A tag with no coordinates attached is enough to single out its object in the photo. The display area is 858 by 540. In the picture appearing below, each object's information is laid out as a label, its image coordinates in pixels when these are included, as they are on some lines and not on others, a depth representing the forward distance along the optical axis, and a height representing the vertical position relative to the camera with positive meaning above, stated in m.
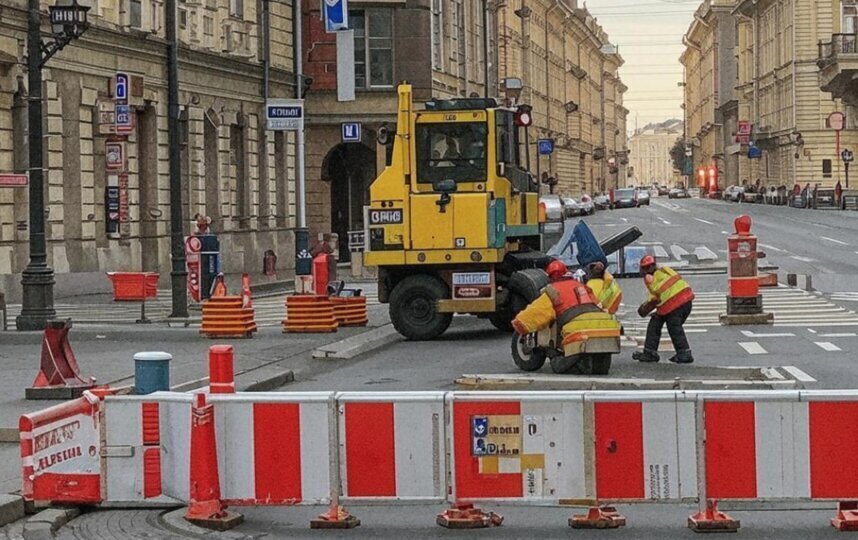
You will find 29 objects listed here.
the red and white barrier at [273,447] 9.54 -1.30
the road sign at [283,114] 30.06 +2.07
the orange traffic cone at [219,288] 23.01 -0.86
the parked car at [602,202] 114.19 +1.29
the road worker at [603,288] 18.41 -0.76
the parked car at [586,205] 92.00 +0.88
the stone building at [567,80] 94.81 +9.98
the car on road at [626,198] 116.38 +1.56
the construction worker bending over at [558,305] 16.12 -0.83
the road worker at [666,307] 17.98 -0.97
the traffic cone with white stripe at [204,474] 9.55 -1.45
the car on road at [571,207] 88.06 +0.76
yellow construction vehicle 22.14 +0.10
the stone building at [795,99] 100.88 +7.78
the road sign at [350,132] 37.09 +2.11
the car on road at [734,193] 118.56 +1.85
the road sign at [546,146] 64.28 +3.02
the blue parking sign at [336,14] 36.12 +4.68
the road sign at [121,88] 31.08 +2.70
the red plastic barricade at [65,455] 9.95 -1.39
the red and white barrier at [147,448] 9.88 -1.34
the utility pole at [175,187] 24.59 +0.63
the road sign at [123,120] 31.27 +2.09
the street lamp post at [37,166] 22.09 +0.89
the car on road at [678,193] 158.25 +2.52
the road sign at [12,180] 21.91 +0.68
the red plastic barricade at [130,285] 26.28 -0.94
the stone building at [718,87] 149.38 +13.27
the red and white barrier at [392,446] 9.42 -1.29
